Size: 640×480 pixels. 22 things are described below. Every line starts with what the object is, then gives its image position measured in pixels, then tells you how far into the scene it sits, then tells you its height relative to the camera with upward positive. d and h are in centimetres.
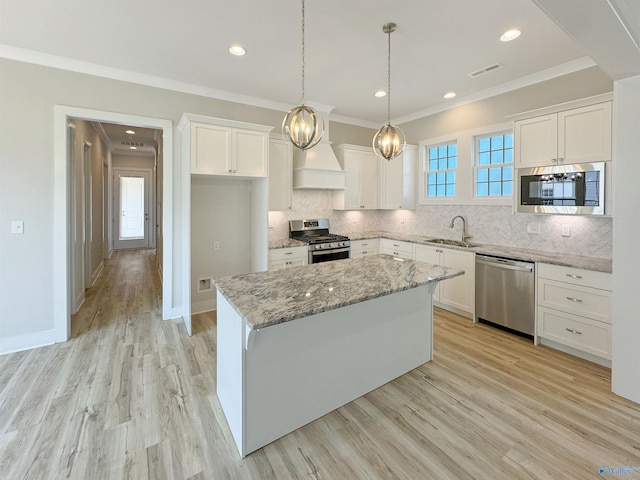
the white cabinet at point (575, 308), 278 -74
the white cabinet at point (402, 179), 513 +86
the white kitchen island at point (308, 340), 181 -77
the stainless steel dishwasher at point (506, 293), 332 -70
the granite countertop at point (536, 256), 290 -27
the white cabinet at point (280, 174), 433 +80
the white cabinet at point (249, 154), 369 +94
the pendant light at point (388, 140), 263 +77
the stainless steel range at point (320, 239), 445 -14
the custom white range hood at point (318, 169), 455 +92
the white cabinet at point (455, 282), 389 -67
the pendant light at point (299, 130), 228 +75
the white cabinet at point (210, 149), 346 +93
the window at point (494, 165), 411 +90
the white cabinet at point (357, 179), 505 +87
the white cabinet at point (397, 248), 467 -27
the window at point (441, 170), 478 +97
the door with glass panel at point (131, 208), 933 +65
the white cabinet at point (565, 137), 286 +96
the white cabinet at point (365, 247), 491 -27
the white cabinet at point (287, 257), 411 -37
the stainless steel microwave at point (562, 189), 293 +44
